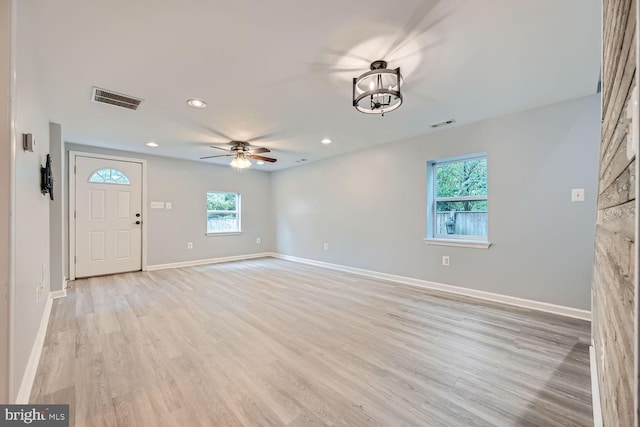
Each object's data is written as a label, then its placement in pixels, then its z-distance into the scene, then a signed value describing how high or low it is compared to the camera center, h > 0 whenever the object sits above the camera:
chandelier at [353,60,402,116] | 2.06 +1.06
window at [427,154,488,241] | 3.65 +0.16
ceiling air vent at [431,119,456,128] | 3.49 +1.15
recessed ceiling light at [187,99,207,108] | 2.84 +1.14
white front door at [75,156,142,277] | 4.62 -0.15
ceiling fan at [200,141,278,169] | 4.25 +0.89
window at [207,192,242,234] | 6.22 -0.10
